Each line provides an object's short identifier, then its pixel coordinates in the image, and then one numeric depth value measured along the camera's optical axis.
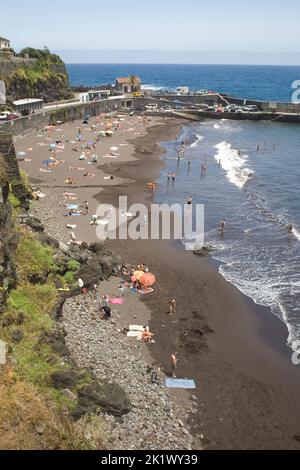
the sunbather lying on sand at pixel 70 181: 43.22
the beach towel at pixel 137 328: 21.24
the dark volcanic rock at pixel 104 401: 15.59
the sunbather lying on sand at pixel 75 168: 48.21
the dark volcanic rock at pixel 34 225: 27.23
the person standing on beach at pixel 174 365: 18.56
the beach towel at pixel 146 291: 24.84
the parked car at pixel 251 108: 97.34
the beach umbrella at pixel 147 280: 25.21
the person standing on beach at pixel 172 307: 23.06
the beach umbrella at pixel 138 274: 25.47
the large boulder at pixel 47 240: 25.44
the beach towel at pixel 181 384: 17.84
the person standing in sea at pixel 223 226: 33.72
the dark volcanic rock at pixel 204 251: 30.02
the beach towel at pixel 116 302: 23.39
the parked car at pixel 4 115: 57.26
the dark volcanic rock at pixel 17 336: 17.25
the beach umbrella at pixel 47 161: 49.66
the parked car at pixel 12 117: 58.20
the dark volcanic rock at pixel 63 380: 15.83
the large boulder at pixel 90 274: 24.11
